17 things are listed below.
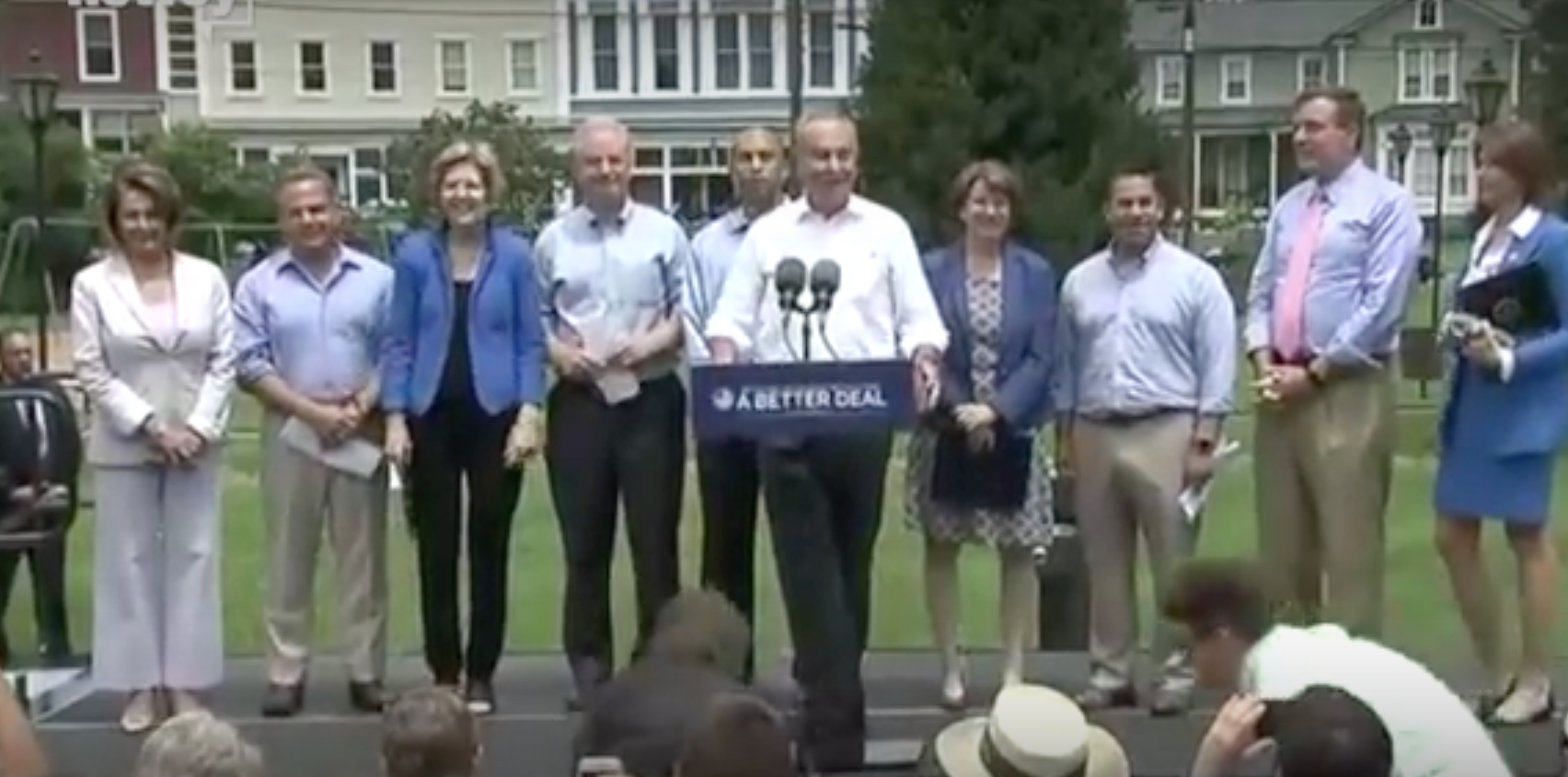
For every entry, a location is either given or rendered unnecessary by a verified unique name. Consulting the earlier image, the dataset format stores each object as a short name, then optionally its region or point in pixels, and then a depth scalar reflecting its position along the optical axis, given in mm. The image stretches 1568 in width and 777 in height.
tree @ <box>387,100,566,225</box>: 33781
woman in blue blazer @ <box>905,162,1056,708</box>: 6602
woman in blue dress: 6266
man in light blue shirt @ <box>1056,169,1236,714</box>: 6633
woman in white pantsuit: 6582
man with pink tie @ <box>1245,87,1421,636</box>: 6449
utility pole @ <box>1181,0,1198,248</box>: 29891
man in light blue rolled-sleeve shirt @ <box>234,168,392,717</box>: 6816
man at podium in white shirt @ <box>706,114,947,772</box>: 6094
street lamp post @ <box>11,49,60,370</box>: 22719
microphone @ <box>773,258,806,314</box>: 6188
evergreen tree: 21328
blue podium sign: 5934
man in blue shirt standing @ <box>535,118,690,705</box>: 6641
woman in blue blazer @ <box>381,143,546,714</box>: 6660
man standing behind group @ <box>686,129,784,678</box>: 6773
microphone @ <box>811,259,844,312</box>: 6176
